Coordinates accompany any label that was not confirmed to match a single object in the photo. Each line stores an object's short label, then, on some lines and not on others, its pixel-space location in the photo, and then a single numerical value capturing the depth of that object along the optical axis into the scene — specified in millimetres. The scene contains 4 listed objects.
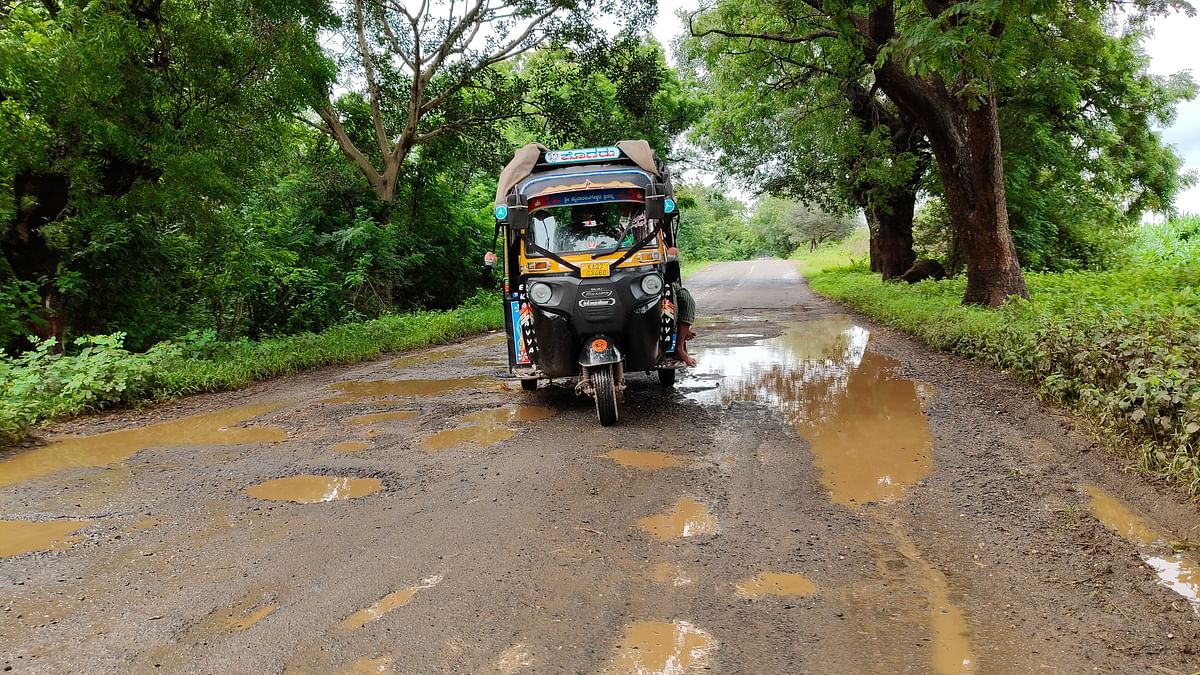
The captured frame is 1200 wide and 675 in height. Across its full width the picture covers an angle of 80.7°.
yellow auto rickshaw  6859
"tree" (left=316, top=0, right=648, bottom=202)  15070
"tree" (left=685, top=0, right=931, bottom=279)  14281
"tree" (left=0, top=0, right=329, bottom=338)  8500
